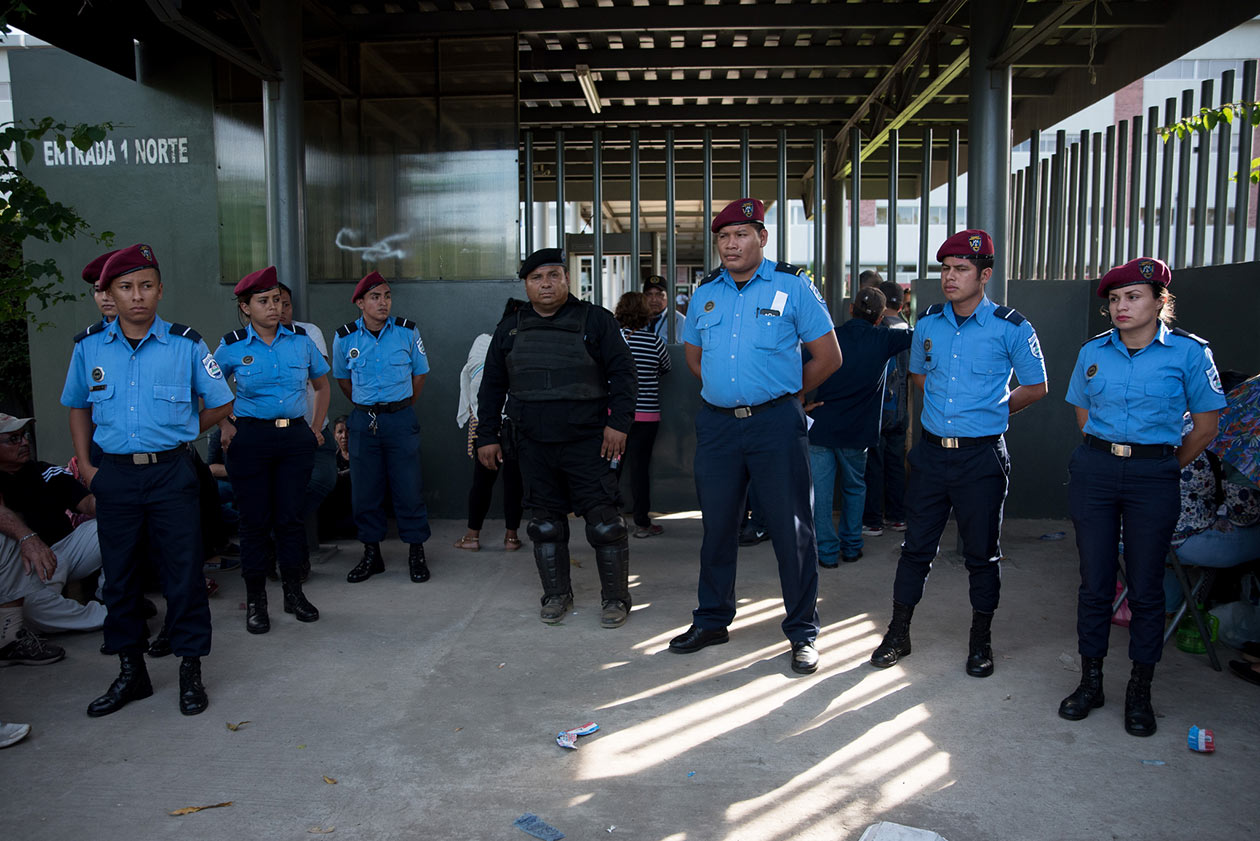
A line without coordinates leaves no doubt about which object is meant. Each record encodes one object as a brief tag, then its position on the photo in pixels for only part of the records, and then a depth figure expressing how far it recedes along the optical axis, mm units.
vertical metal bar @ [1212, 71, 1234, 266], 5574
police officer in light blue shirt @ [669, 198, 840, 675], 4090
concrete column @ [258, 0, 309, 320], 5875
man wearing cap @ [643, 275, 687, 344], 7105
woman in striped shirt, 6445
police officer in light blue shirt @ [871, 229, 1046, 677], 3963
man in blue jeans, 5719
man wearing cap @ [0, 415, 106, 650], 4270
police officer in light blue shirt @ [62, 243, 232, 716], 3678
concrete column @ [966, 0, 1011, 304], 5816
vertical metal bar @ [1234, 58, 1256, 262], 5250
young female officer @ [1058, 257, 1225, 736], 3447
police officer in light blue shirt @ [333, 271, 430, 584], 5555
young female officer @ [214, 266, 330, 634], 4684
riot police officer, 4645
